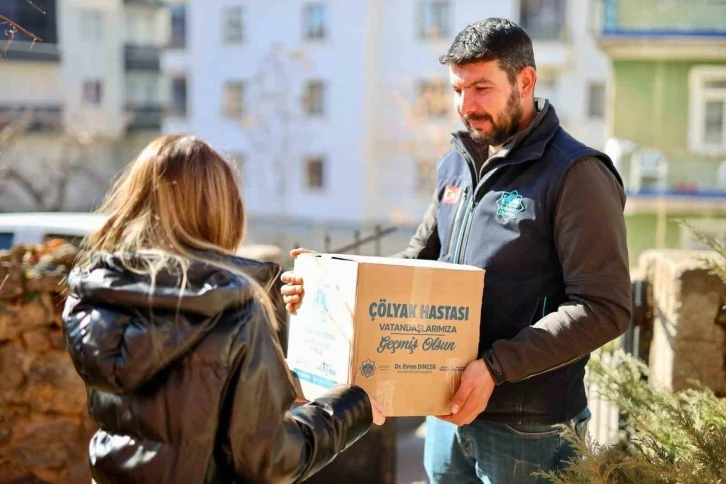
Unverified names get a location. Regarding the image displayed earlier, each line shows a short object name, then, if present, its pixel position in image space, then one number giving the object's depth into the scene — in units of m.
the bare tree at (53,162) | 14.93
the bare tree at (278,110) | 27.95
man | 2.30
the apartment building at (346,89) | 26.28
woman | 1.82
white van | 7.75
